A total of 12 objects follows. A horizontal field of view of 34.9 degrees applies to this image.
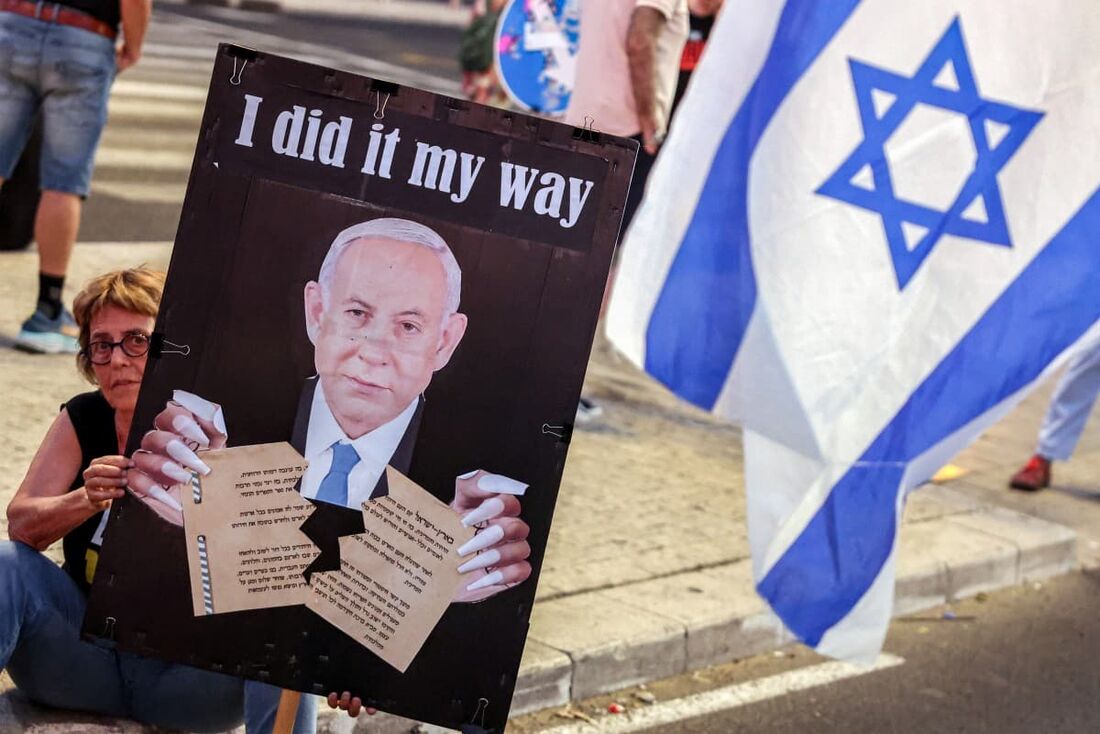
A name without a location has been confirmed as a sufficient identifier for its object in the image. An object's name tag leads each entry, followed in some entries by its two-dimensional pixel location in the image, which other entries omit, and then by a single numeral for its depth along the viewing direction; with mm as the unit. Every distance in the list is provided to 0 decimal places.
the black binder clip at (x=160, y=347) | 3184
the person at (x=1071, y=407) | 7711
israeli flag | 3496
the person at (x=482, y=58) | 11727
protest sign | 3164
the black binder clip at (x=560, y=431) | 3256
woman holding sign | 3699
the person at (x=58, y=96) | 6512
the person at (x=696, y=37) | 7676
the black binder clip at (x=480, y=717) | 3273
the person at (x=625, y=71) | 6973
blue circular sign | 7914
